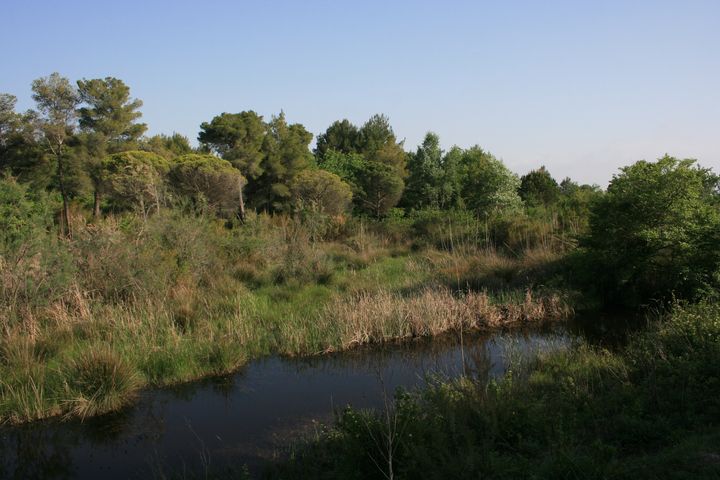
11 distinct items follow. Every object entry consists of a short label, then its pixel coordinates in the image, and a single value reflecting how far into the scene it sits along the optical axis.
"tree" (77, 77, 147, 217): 25.53
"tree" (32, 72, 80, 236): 24.70
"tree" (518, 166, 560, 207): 25.70
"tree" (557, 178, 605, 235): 16.71
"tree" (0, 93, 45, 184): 24.62
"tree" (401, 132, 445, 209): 26.95
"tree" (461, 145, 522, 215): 22.22
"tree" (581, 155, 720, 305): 10.56
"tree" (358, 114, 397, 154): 41.94
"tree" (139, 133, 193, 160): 28.30
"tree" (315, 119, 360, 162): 44.91
